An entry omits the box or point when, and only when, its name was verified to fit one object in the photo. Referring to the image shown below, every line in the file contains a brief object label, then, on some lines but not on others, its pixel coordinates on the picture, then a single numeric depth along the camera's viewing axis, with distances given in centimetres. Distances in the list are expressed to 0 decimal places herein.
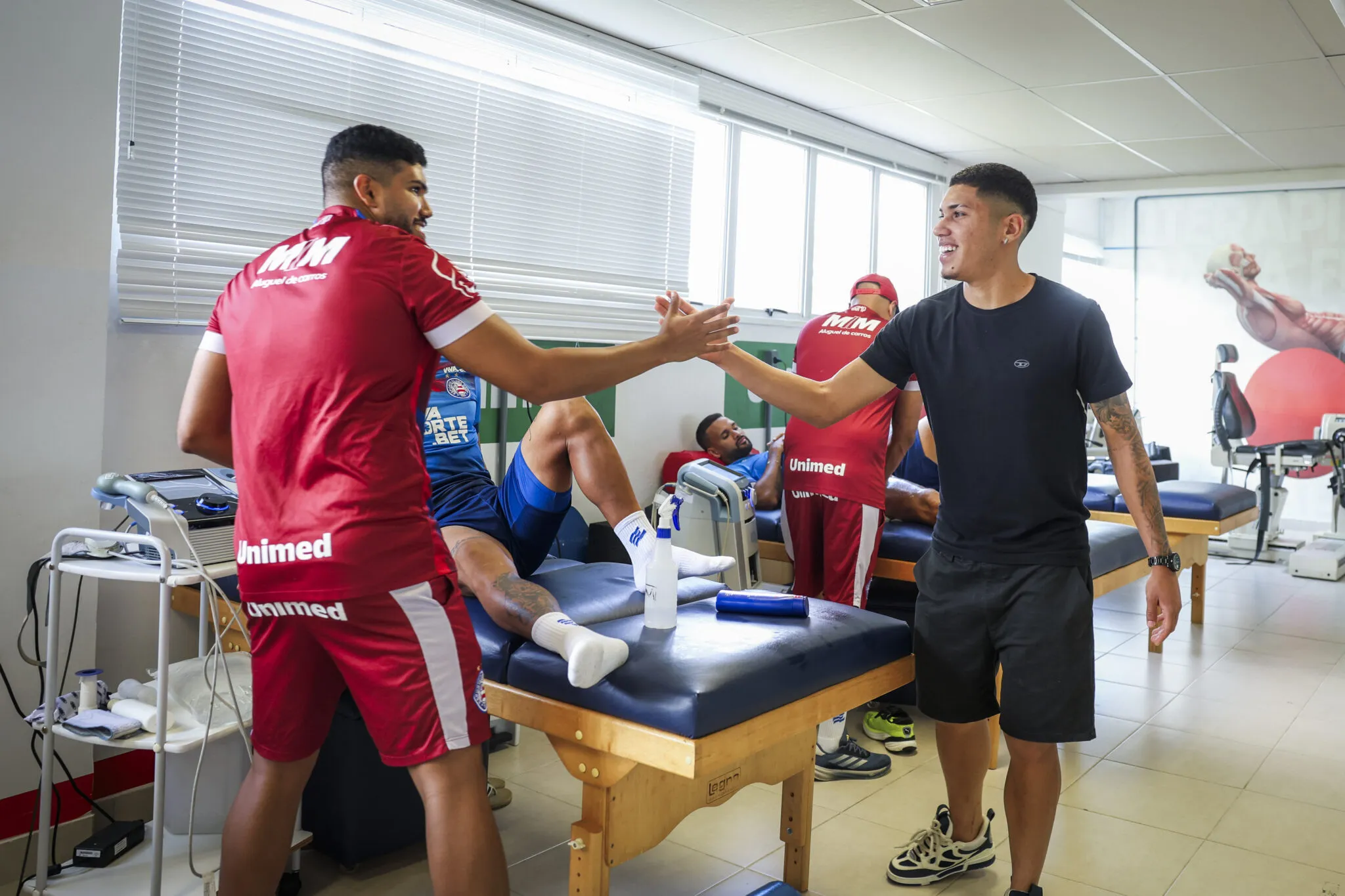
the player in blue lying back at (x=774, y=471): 382
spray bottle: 215
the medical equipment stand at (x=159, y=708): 188
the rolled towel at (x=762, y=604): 224
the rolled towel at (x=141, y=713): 202
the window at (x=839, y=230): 593
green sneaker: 328
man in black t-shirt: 209
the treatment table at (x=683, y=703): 180
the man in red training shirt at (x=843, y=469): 326
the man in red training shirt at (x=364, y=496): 157
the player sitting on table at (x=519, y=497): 229
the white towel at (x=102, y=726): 197
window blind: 285
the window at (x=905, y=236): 653
